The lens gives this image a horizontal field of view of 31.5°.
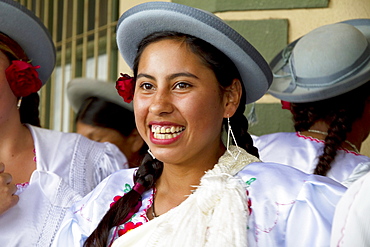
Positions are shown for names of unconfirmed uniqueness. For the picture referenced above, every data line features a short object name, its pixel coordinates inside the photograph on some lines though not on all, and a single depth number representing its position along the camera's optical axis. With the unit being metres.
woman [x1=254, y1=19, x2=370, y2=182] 3.20
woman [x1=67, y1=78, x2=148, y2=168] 4.40
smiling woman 2.07
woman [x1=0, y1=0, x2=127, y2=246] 2.80
